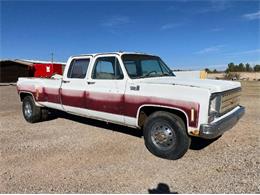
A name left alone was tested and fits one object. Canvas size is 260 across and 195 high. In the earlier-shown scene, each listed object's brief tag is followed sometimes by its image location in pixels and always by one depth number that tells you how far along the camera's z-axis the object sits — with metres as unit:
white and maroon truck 3.33
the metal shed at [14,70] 28.30
